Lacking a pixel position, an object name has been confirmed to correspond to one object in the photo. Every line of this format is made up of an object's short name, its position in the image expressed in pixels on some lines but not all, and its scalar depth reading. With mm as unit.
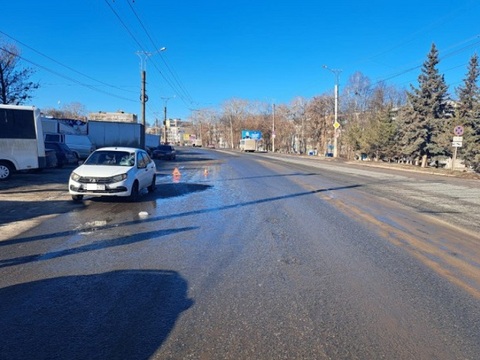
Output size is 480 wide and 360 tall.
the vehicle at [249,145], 86562
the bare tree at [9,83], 33750
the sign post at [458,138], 26328
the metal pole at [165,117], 66125
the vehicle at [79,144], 29953
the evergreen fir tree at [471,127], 37375
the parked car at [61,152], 23547
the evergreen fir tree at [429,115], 41281
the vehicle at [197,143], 139000
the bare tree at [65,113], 95488
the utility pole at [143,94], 34000
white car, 10750
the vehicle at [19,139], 15141
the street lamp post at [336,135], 46344
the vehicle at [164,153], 40125
